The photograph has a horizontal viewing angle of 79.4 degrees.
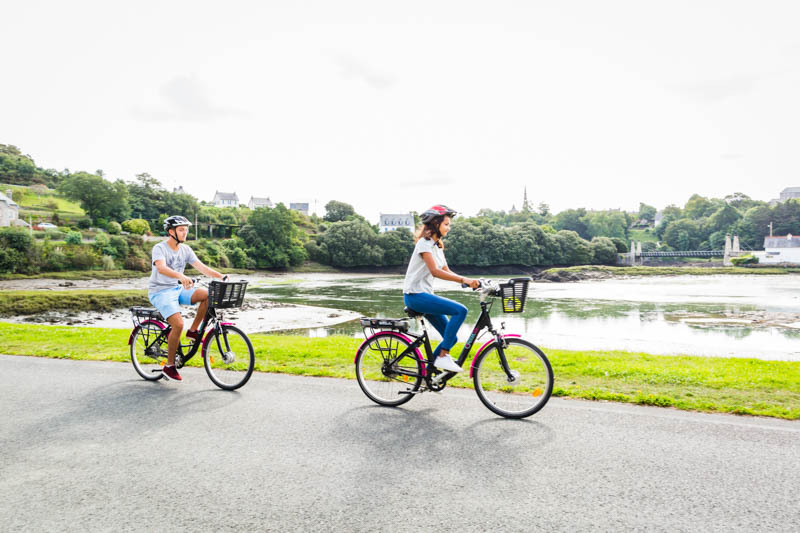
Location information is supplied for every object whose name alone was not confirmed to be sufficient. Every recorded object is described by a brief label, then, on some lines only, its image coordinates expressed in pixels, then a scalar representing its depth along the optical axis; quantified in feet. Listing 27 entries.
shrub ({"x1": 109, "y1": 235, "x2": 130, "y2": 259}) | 215.98
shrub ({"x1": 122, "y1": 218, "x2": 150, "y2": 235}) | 251.60
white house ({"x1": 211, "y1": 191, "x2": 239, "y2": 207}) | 527.81
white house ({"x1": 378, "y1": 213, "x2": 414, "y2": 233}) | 513.74
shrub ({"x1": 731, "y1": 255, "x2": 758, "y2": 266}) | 346.17
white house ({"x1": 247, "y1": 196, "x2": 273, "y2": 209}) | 509.76
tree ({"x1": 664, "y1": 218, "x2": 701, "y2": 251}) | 486.79
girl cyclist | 17.70
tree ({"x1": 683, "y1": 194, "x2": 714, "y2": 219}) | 564.71
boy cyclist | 21.54
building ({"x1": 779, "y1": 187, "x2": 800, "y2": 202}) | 539.29
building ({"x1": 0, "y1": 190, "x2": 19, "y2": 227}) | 234.58
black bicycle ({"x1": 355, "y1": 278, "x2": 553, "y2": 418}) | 17.21
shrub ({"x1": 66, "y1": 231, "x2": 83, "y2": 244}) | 206.18
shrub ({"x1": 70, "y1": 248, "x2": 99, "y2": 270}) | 198.59
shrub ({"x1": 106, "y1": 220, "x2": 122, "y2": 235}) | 246.27
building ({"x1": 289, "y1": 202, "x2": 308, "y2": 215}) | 562.13
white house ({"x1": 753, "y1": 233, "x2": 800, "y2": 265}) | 353.10
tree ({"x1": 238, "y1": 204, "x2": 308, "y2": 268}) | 286.46
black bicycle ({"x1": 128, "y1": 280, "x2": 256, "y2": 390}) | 20.80
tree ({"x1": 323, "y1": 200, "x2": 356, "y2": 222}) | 457.60
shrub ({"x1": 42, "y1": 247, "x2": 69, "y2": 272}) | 191.52
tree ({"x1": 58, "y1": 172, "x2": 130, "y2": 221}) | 265.34
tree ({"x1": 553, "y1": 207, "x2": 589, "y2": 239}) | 580.67
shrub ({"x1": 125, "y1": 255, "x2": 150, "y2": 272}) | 216.33
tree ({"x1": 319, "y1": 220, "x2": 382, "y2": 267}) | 308.81
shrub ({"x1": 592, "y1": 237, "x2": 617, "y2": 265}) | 380.99
